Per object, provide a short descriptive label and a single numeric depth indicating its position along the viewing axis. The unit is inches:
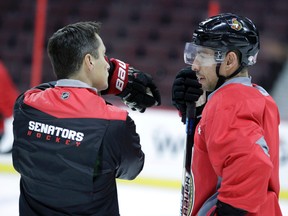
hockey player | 269.2
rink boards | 462.4
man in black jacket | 272.2
